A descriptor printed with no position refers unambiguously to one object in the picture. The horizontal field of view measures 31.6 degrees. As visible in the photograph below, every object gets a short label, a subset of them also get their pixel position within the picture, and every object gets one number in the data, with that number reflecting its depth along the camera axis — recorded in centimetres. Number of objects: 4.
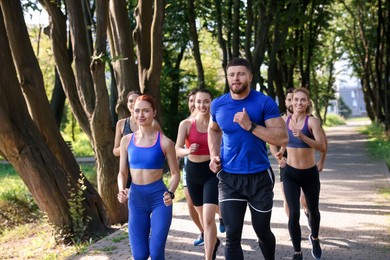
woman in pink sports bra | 759
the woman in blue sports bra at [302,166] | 764
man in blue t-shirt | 596
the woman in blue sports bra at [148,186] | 624
